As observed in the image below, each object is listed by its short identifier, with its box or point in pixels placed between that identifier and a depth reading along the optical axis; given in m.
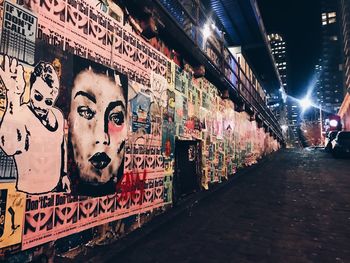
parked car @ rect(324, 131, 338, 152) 25.69
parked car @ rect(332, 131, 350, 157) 19.59
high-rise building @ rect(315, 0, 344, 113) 145.50
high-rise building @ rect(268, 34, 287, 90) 191.50
